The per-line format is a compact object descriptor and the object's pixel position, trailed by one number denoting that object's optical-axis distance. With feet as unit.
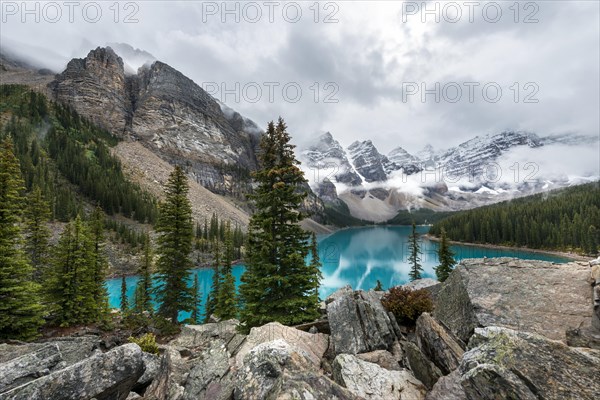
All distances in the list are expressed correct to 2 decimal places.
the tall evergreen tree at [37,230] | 108.17
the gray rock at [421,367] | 21.49
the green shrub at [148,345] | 40.64
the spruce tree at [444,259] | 132.63
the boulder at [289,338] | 31.06
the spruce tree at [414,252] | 148.29
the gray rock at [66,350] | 31.44
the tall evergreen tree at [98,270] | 76.38
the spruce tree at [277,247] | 48.08
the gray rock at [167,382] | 22.53
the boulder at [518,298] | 27.48
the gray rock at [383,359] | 26.00
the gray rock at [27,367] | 21.76
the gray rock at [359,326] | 30.66
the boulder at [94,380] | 18.75
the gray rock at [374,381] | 20.06
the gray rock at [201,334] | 53.62
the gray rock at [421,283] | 78.84
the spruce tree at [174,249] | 78.89
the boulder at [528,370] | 13.99
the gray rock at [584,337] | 20.38
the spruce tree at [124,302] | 114.52
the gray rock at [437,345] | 22.67
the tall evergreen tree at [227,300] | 97.14
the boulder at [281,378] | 14.76
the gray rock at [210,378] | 21.74
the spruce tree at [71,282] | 70.90
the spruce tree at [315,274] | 50.14
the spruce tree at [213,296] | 119.33
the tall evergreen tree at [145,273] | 106.63
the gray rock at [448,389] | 17.46
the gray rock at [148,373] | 26.00
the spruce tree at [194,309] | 84.32
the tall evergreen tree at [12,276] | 54.95
